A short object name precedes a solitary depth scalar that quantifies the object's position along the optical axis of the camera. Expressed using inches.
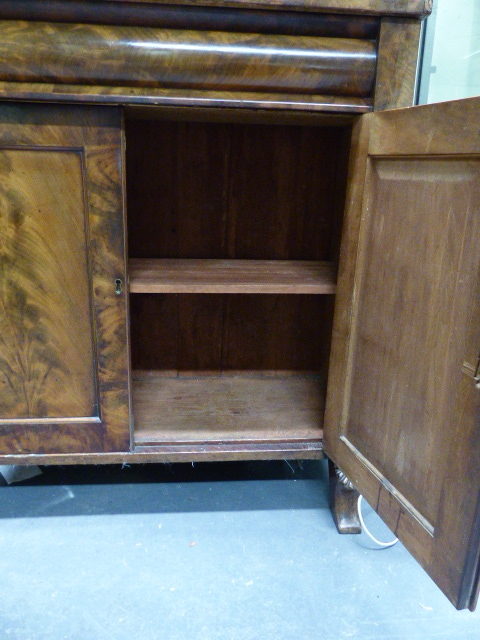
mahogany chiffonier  27.4
